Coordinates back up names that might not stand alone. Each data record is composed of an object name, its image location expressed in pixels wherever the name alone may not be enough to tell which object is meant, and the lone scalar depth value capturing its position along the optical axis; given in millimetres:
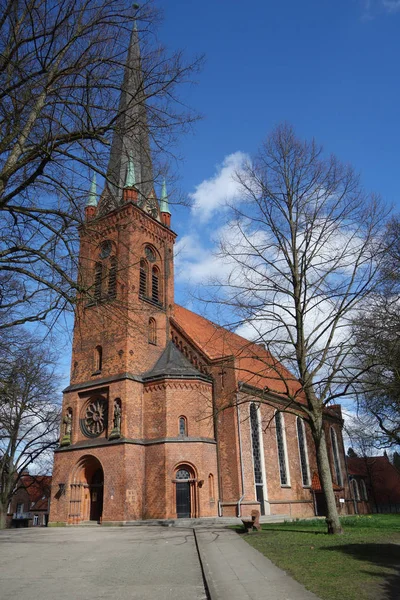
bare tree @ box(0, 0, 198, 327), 6988
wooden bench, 15320
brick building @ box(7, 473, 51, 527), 47403
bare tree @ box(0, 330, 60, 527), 26625
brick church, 21969
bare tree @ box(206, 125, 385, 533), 13648
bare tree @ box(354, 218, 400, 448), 13680
